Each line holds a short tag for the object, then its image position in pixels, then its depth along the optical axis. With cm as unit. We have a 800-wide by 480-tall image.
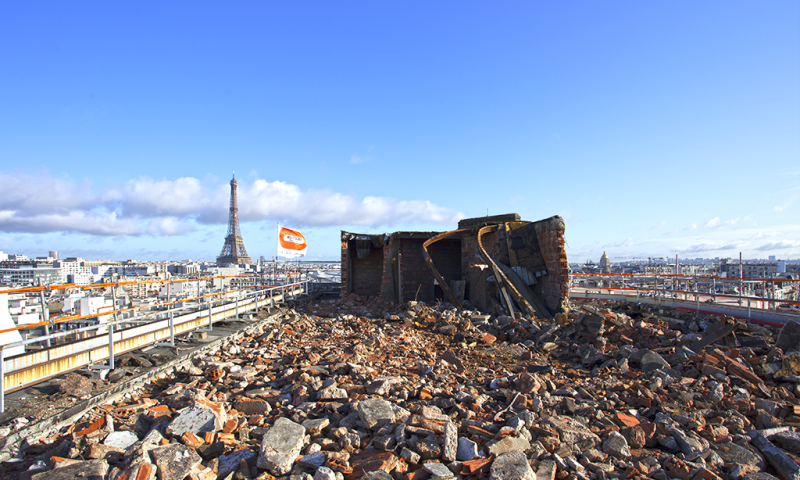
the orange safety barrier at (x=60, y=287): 539
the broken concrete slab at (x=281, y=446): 364
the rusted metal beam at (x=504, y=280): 1213
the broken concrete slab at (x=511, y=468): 354
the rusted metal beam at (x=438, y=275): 1421
